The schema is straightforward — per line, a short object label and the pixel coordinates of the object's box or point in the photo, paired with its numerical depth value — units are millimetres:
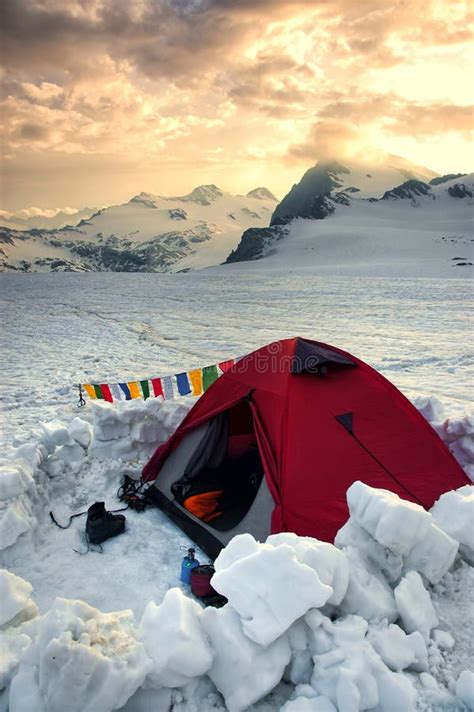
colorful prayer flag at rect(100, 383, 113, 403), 6441
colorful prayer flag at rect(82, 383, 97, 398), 6391
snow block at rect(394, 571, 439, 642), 2729
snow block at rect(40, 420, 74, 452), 5207
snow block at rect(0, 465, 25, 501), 4004
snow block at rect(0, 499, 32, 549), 3883
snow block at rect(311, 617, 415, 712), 2229
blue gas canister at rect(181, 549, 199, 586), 3689
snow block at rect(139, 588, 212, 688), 2324
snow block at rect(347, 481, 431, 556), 2895
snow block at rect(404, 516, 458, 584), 3020
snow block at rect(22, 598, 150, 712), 2145
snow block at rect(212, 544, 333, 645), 2387
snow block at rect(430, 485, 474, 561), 3264
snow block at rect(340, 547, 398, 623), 2709
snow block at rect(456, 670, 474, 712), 2371
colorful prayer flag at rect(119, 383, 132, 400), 6312
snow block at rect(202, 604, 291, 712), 2361
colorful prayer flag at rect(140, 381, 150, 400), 6340
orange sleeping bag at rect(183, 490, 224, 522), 4395
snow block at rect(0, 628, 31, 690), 2332
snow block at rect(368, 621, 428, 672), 2508
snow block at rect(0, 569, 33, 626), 2662
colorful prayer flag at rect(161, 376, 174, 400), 6205
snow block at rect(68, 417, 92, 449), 5430
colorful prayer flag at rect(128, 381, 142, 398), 6332
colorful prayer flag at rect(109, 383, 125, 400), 6438
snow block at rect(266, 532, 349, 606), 2631
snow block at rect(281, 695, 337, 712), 2234
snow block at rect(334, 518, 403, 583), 2975
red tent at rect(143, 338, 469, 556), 3885
